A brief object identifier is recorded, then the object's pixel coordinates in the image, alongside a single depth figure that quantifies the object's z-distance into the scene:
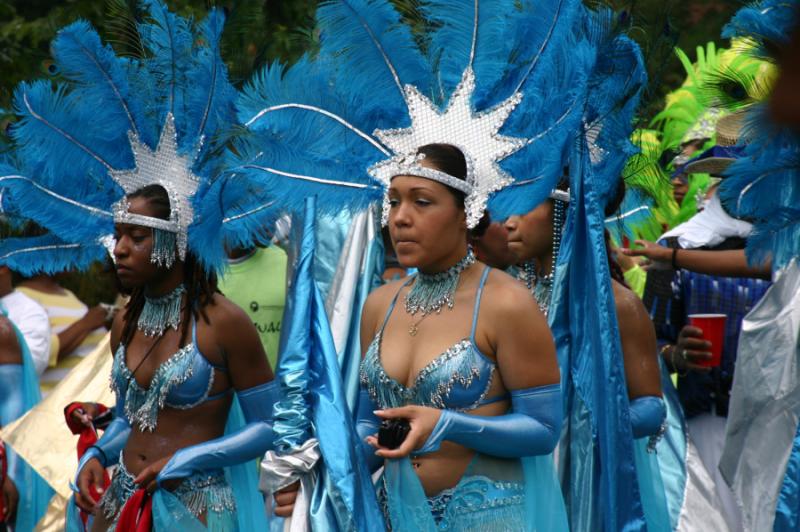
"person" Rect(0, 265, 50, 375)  13.84
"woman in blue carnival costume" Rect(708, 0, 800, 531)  8.98
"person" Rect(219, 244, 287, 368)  12.75
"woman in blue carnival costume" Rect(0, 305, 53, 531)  12.69
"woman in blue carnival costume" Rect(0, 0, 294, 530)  8.27
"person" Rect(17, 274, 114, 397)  14.78
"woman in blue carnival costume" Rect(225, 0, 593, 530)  6.95
